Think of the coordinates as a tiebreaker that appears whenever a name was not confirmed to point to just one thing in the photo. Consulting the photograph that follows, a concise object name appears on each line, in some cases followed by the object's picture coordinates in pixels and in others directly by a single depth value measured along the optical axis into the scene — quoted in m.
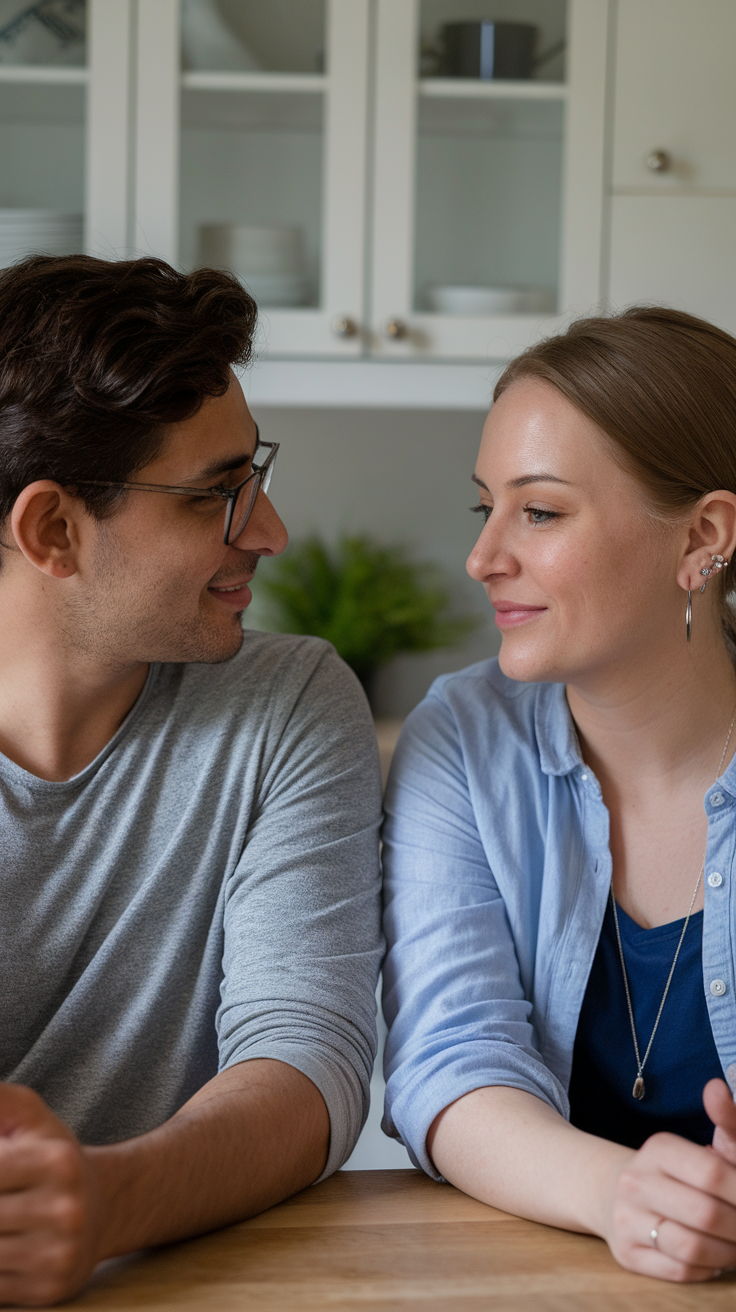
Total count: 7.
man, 1.11
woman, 1.12
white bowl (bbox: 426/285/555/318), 2.31
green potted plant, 2.48
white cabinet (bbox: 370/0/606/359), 2.25
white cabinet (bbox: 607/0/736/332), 2.24
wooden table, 0.74
